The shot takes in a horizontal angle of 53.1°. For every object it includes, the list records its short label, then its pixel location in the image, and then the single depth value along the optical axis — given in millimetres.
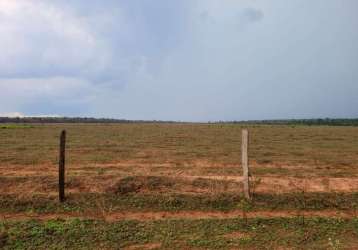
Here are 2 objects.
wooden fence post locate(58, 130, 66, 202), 9352
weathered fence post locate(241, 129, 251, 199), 9570
